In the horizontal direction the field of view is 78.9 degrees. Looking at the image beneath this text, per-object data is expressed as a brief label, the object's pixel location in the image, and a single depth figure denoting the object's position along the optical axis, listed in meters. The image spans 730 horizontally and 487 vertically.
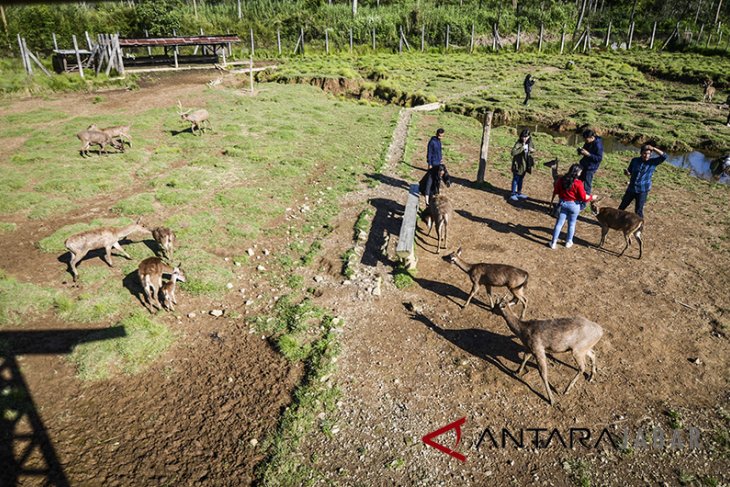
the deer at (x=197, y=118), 20.23
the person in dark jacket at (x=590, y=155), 11.92
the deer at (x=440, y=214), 11.28
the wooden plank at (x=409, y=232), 9.88
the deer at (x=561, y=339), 7.14
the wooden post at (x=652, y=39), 64.42
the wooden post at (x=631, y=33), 64.82
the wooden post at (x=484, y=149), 15.36
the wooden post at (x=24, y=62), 30.91
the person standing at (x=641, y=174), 11.25
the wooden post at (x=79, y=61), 32.52
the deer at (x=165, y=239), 10.38
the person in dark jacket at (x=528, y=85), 30.12
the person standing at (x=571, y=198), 11.02
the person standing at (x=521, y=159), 13.85
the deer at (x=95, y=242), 9.84
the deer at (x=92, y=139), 17.00
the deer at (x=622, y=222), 10.80
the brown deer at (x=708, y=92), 32.66
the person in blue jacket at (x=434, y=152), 13.23
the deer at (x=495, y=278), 8.84
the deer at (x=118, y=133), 17.58
